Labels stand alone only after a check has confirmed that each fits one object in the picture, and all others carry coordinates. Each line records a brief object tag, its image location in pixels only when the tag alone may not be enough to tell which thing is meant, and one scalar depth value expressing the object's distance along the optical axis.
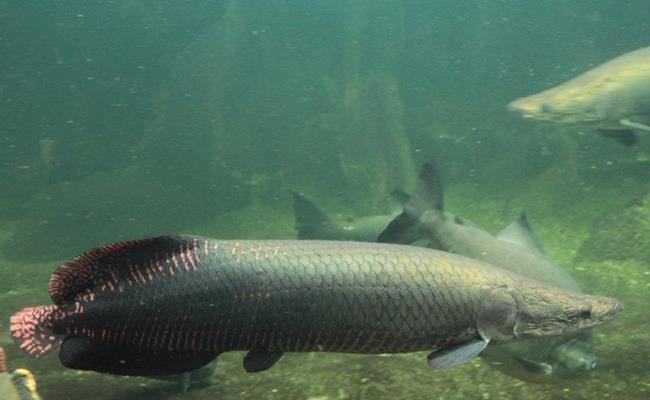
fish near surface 6.75
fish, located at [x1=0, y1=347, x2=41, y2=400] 2.53
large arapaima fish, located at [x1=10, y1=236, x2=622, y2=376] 2.16
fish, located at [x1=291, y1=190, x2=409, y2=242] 8.05
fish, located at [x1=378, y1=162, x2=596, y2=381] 4.23
